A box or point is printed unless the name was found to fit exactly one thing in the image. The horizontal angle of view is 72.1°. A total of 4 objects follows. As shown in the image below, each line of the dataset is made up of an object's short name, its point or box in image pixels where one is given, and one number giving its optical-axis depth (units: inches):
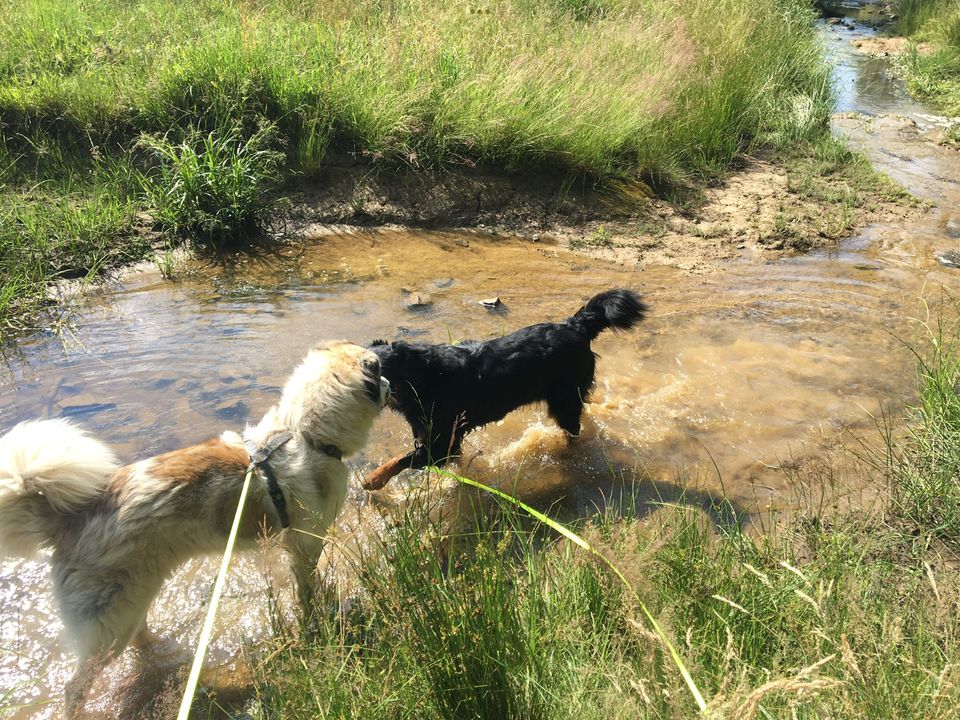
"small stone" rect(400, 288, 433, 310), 228.7
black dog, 149.1
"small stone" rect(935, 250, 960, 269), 263.7
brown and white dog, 100.7
